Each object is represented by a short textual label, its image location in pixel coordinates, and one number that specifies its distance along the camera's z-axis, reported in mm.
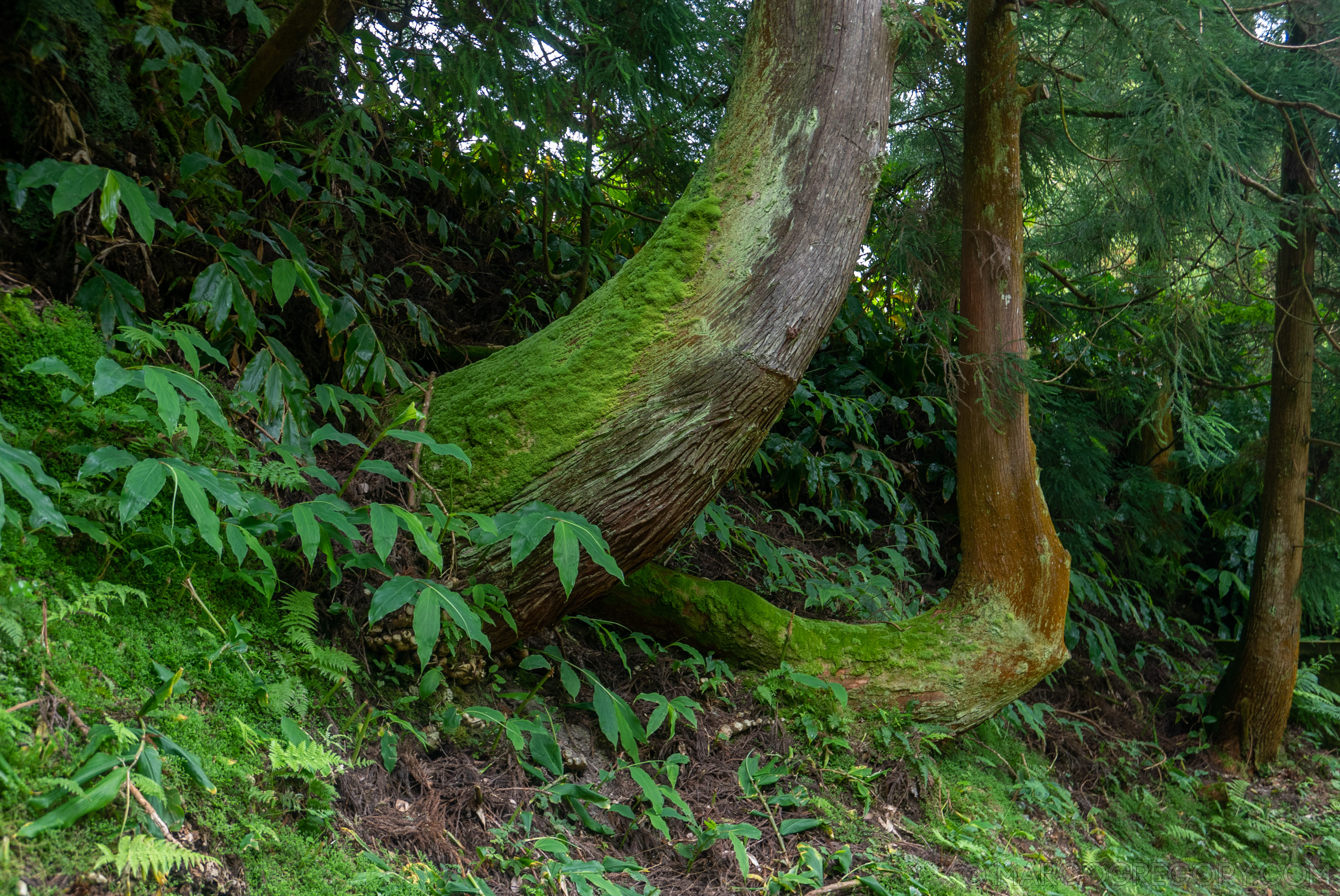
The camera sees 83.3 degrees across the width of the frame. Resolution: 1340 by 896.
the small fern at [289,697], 1968
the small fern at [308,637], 2158
